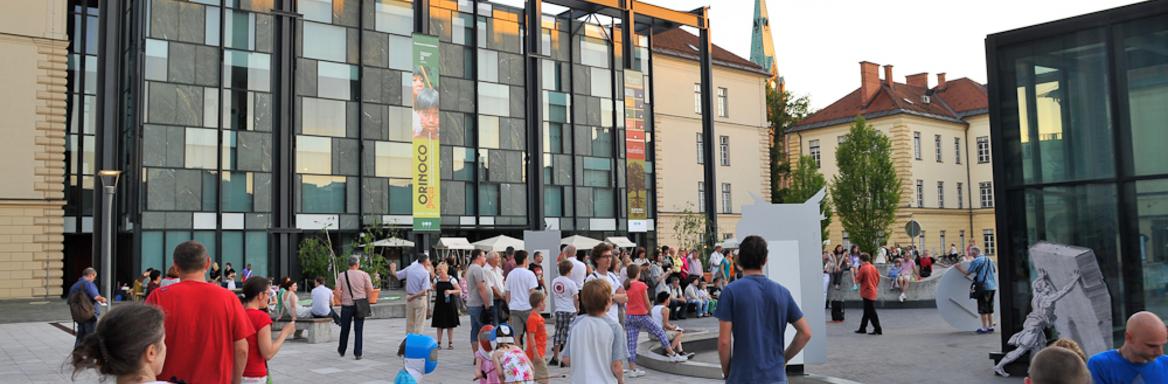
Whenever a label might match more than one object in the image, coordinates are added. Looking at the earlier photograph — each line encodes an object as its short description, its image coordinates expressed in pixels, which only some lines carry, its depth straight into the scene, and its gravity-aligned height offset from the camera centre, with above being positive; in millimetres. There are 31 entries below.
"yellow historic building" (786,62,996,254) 62000 +5907
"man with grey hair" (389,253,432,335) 15109 -919
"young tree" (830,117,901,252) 50500 +2403
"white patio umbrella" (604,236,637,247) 44662 -343
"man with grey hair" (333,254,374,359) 14383 -795
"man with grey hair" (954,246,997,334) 16719 -995
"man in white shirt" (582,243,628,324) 11883 -366
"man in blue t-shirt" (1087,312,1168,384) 4570 -685
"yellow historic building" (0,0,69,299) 32906 +3734
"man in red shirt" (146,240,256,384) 5262 -485
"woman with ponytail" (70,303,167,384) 3273 -374
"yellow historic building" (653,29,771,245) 50031 +5934
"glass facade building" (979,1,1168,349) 10445 +953
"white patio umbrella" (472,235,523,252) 34906 -243
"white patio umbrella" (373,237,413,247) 36000 -148
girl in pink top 12398 -1175
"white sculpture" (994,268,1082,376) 10648 -1088
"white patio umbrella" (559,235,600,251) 35438 -241
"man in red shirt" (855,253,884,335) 17469 -1144
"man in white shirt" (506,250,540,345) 13211 -760
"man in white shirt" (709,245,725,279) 25323 -801
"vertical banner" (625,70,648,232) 47062 +4367
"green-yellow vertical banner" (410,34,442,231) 38688 +4541
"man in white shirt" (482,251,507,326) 14453 -632
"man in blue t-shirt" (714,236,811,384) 5770 -586
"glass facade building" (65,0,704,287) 34906 +4958
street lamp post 18828 +755
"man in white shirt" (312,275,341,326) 17812 -1183
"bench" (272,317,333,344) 17438 -1703
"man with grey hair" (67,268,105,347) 14055 -723
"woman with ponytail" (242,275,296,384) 5957 -631
